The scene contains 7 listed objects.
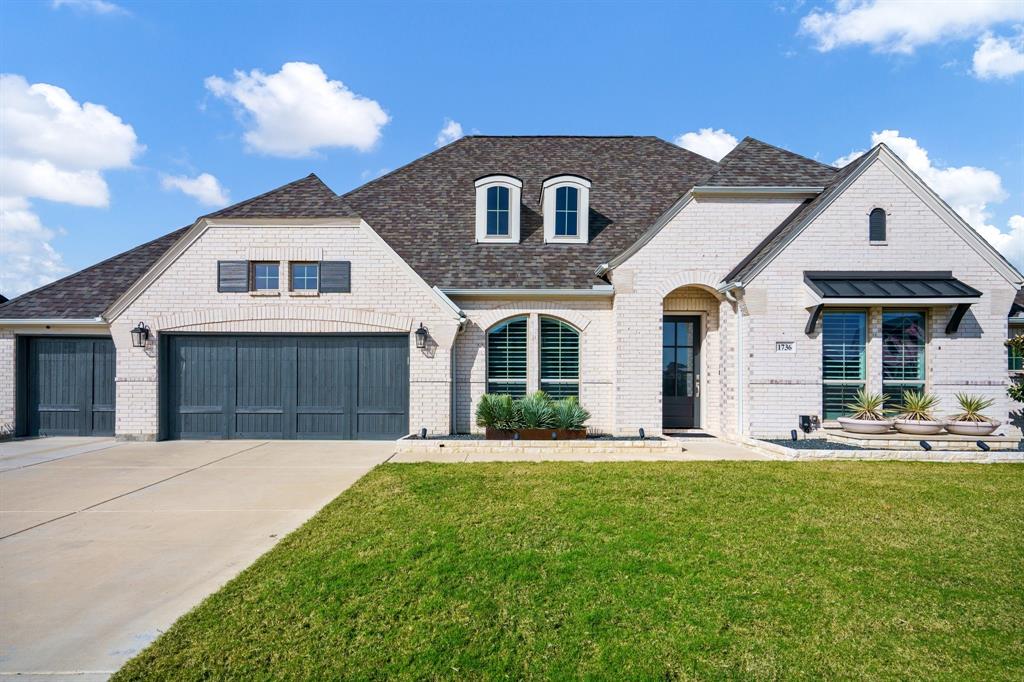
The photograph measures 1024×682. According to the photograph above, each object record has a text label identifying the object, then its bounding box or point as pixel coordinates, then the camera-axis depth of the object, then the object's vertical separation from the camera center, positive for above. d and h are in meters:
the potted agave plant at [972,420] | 10.46 -1.60
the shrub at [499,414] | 11.43 -1.57
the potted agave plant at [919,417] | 10.54 -1.55
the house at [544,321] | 11.38 +0.59
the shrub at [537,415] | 11.32 -1.58
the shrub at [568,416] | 11.33 -1.60
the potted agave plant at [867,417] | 10.66 -1.56
